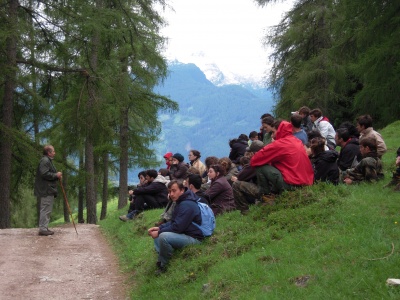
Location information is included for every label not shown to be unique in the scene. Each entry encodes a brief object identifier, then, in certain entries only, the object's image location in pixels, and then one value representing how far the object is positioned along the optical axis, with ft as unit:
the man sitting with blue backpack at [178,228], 24.21
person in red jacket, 26.27
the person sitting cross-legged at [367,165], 29.01
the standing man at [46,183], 38.58
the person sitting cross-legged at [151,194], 42.75
